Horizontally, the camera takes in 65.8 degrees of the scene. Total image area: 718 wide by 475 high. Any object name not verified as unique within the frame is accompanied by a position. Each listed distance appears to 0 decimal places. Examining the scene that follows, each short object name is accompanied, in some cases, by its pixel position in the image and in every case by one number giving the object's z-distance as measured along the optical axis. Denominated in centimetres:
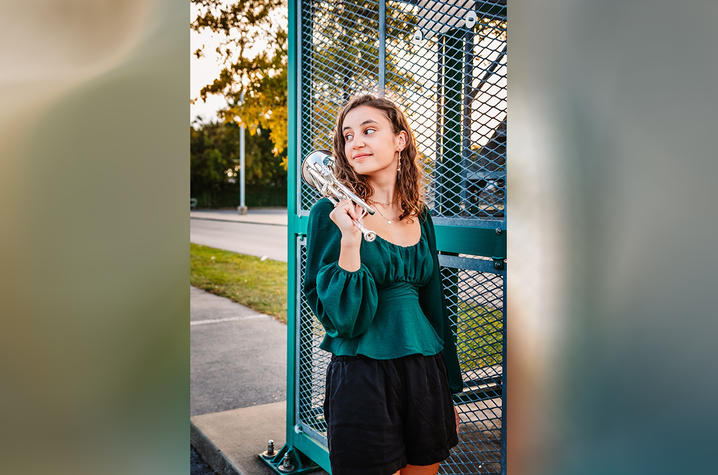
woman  151
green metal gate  200
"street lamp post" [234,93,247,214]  2833
